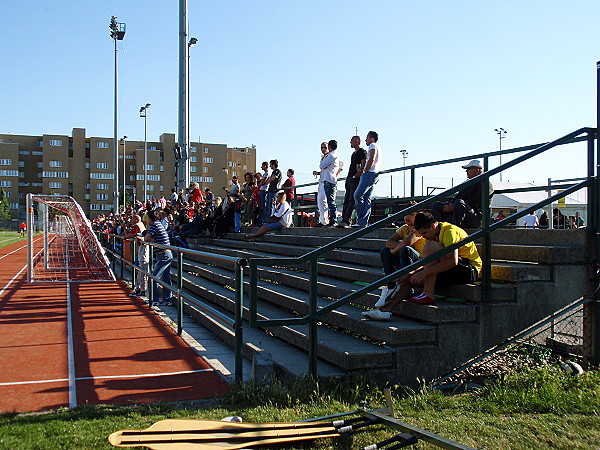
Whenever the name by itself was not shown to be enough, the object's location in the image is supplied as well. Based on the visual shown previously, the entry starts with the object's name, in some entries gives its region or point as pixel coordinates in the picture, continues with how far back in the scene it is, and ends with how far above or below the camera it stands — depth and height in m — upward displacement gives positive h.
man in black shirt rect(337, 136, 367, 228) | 11.16 +0.98
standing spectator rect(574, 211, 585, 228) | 13.15 +0.04
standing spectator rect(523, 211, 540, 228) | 15.11 +0.05
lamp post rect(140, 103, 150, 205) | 52.95 +10.64
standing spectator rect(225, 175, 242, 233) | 16.42 +0.48
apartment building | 100.81 +9.87
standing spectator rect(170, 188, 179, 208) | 20.84 +0.89
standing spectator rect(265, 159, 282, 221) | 15.02 +1.05
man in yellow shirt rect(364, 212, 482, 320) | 5.94 -0.48
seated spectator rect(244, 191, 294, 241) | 13.62 +0.07
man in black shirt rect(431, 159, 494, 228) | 7.48 +0.18
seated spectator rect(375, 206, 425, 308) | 6.17 -0.35
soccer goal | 16.38 -0.87
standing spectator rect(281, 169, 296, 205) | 15.79 +1.08
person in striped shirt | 10.95 -0.67
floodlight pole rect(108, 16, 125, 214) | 34.97 +8.76
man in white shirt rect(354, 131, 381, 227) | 10.51 +0.71
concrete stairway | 5.50 -1.04
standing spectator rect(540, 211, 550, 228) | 14.04 +0.05
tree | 90.69 +2.32
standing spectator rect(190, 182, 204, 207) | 19.52 +0.95
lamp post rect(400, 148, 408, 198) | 12.12 +0.83
